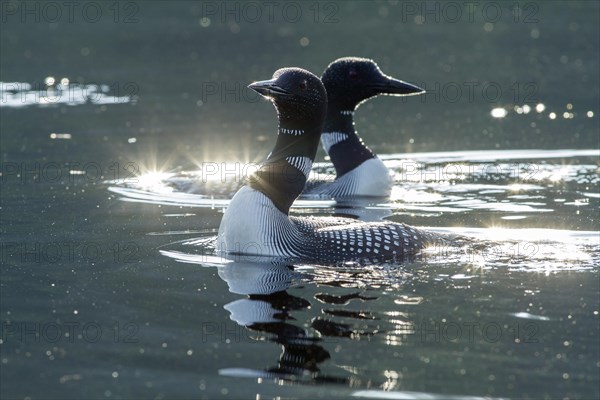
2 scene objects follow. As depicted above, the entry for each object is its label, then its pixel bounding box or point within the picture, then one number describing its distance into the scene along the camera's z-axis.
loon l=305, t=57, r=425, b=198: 20.23
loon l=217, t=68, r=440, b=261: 14.13
